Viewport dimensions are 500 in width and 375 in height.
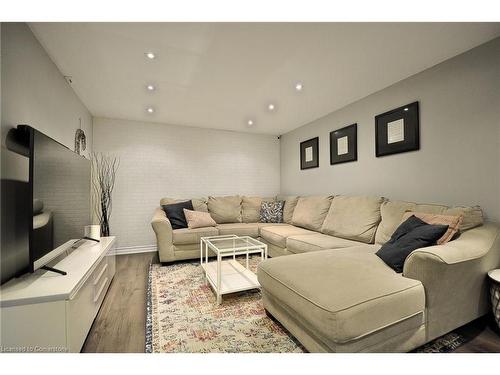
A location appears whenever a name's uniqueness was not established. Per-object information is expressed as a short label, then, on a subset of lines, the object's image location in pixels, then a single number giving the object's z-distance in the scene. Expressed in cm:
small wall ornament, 279
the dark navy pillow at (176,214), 339
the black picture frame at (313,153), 381
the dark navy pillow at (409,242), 159
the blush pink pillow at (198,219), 335
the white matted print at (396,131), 251
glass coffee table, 200
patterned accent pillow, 401
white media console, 108
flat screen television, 130
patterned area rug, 144
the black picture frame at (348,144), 310
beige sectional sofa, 114
